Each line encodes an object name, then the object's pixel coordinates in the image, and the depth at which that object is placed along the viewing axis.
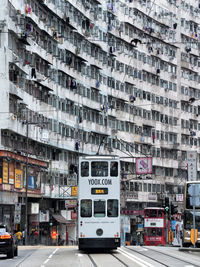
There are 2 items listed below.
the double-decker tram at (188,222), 43.84
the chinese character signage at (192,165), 80.69
